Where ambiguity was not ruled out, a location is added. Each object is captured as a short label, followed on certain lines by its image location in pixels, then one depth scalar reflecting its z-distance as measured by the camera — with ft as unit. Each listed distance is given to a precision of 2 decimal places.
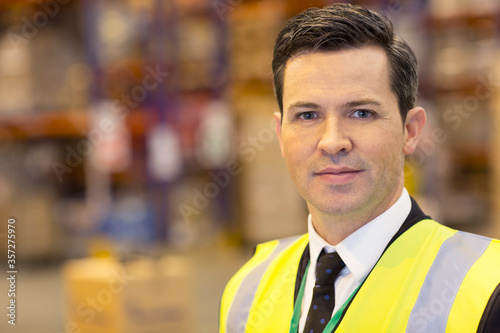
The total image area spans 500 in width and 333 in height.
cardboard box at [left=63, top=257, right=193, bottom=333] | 12.33
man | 6.56
